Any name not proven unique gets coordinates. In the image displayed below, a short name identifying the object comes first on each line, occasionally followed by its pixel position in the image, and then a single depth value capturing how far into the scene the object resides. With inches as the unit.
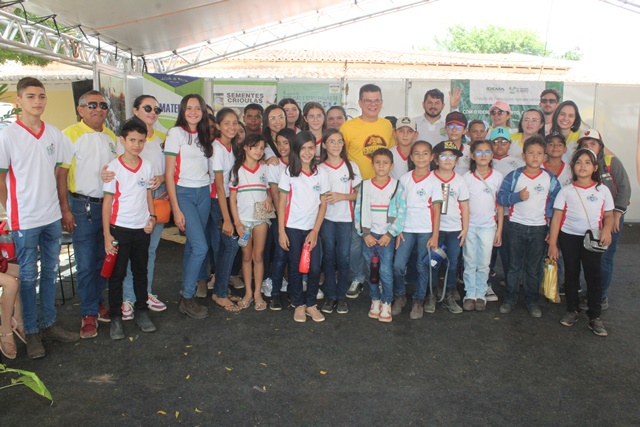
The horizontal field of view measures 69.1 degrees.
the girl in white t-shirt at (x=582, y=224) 148.9
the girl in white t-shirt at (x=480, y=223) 163.5
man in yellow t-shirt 171.3
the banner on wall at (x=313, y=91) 293.1
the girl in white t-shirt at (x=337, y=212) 156.3
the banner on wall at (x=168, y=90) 283.4
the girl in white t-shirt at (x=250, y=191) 157.2
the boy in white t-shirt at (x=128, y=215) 139.4
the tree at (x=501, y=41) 1401.3
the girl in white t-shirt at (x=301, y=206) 151.6
